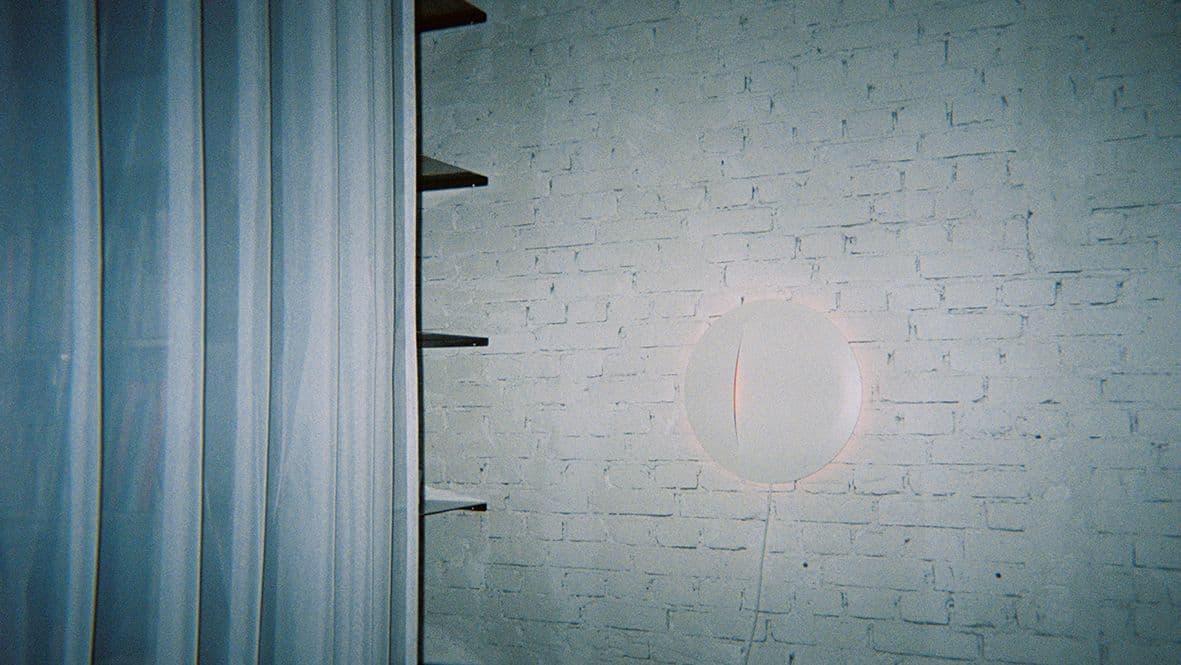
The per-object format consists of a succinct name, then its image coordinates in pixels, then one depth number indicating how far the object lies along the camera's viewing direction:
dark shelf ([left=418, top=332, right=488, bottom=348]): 2.62
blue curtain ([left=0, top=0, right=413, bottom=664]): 1.02
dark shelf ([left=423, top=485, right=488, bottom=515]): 2.57
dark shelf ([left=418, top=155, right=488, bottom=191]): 2.68
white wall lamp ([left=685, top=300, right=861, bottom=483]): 2.31
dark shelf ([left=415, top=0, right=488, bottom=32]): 2.51
